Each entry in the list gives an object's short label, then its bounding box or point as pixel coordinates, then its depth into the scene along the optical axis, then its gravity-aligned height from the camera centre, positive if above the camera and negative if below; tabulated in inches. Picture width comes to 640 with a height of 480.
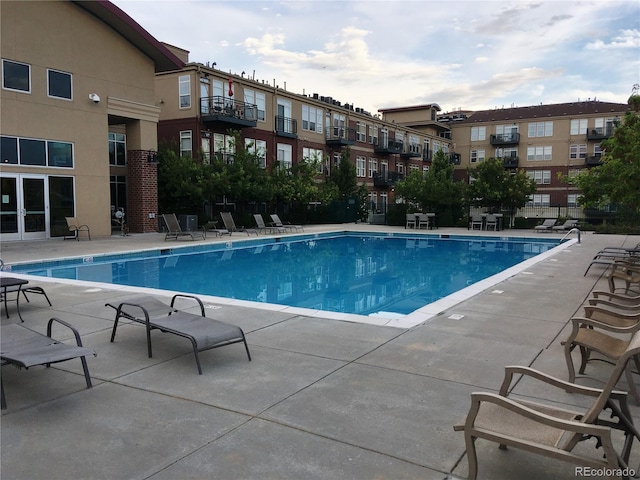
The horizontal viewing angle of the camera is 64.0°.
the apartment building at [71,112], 690.2 +136.3
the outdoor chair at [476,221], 1129.1 -42.1
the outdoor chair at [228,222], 896.5 -35.1
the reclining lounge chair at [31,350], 150.0 -46.3
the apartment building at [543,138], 1979.6 +259.5
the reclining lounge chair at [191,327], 187.6 -48.8
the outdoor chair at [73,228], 745.6 -38.0
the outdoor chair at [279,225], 1005.8 -45.1
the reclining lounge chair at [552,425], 99.8 -49.5
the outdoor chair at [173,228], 759.7 -38.6
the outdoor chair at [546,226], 1043.9 -49.3
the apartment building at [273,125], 1066.1 +194.0
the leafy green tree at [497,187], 1155.3 +33.7
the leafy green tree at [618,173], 393.4 +23.8
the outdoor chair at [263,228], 936.1 -46.9
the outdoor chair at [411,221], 1162.0 -43.3
